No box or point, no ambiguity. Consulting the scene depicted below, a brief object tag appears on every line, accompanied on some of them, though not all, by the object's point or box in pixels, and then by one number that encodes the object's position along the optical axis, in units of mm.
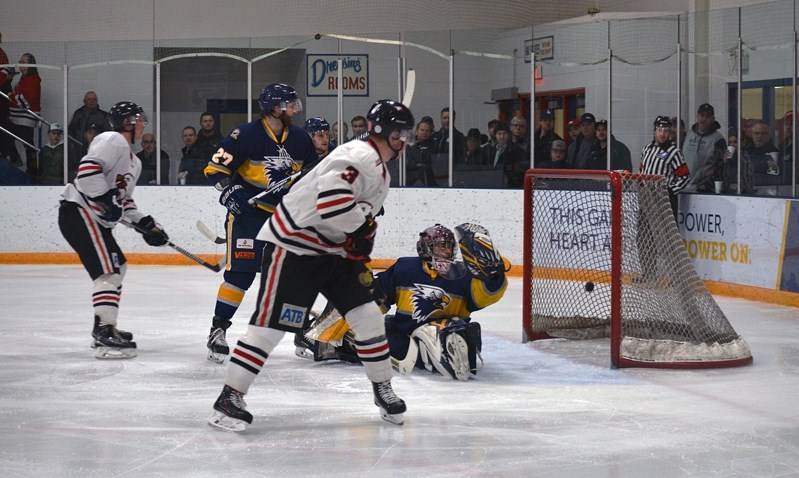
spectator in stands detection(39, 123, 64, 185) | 19187
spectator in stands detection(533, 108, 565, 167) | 17812
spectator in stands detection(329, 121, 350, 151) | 18625
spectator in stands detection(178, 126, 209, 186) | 19187
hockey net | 9516
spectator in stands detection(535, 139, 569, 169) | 17766
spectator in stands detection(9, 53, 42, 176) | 19312
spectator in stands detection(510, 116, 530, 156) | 17937
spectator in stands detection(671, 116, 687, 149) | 16844
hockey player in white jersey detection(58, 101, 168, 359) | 9578
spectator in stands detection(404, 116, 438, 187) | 18359
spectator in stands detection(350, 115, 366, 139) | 18578
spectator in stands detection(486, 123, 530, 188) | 17937
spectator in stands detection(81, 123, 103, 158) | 19094
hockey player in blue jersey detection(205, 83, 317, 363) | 9633
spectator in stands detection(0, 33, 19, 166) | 19453
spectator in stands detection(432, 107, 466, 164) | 18281
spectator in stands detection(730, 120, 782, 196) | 15070
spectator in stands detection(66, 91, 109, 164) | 19125
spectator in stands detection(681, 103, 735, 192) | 16016
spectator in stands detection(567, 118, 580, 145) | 17687
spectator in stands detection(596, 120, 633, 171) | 17406
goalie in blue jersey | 8914
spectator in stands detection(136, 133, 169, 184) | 19187
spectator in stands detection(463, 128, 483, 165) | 18172
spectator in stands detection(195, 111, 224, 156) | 19203
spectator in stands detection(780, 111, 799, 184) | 14852
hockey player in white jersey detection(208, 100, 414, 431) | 6926
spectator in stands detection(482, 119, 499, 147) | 18141
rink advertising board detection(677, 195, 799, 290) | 13867
